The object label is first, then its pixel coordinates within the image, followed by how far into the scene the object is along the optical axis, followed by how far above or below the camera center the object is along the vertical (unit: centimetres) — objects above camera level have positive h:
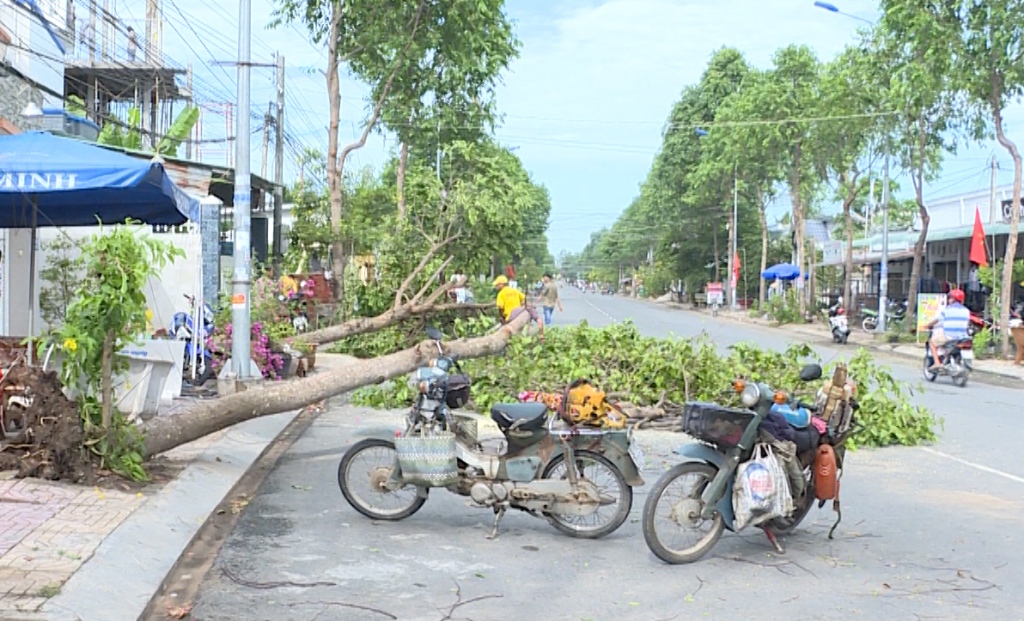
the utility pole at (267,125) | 3353 +535
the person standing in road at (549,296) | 2808 -19
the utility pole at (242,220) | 1364 +87
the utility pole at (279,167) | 2381 +342
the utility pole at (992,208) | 3198 +309
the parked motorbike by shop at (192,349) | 1345 -97
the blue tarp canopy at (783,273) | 4653 +109
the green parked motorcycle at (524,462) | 682 -121
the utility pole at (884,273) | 3233 +84
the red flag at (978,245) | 2583 +146
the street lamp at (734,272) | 5616 +130
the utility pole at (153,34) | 2339 +612
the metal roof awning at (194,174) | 1628 +179
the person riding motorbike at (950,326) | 1864 -50
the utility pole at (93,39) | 2282 +576
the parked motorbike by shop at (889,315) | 3444 -62
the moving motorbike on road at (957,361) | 1848 -114
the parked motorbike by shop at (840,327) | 2995 -91
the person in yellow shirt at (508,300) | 1711 -20
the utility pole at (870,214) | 5297 +517
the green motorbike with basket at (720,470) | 621 -112
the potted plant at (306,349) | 1596 -109
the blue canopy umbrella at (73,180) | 813 +84
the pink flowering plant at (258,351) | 1476 -106
